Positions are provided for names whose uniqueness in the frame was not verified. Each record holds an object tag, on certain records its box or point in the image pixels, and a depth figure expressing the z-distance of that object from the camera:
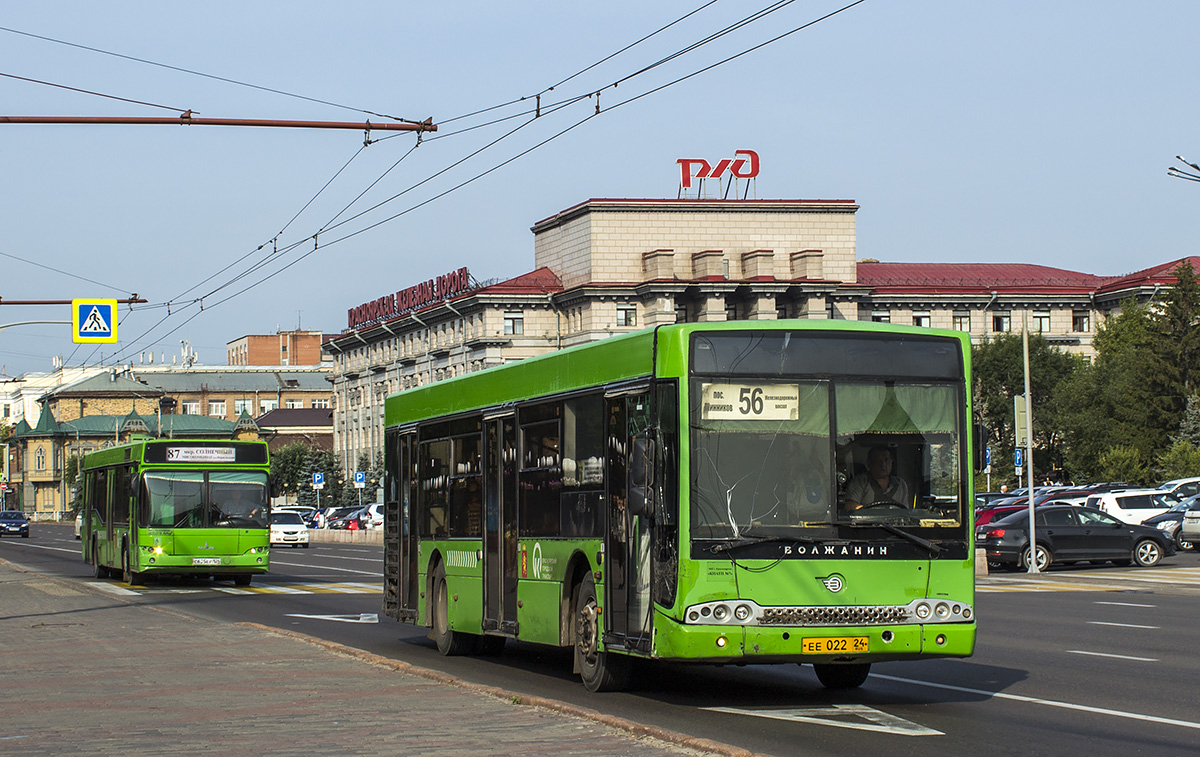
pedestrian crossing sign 32.25
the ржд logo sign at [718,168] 99.56
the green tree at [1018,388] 93.38
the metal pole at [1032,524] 33.38
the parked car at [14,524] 89.62
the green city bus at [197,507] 30.92
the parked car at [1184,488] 56.09
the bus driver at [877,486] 11.65
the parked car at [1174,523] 43.72
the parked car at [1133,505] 47.09
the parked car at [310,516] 79.12
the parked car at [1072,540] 34.47
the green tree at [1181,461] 73.50
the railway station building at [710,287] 104.19
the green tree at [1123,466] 78.94
